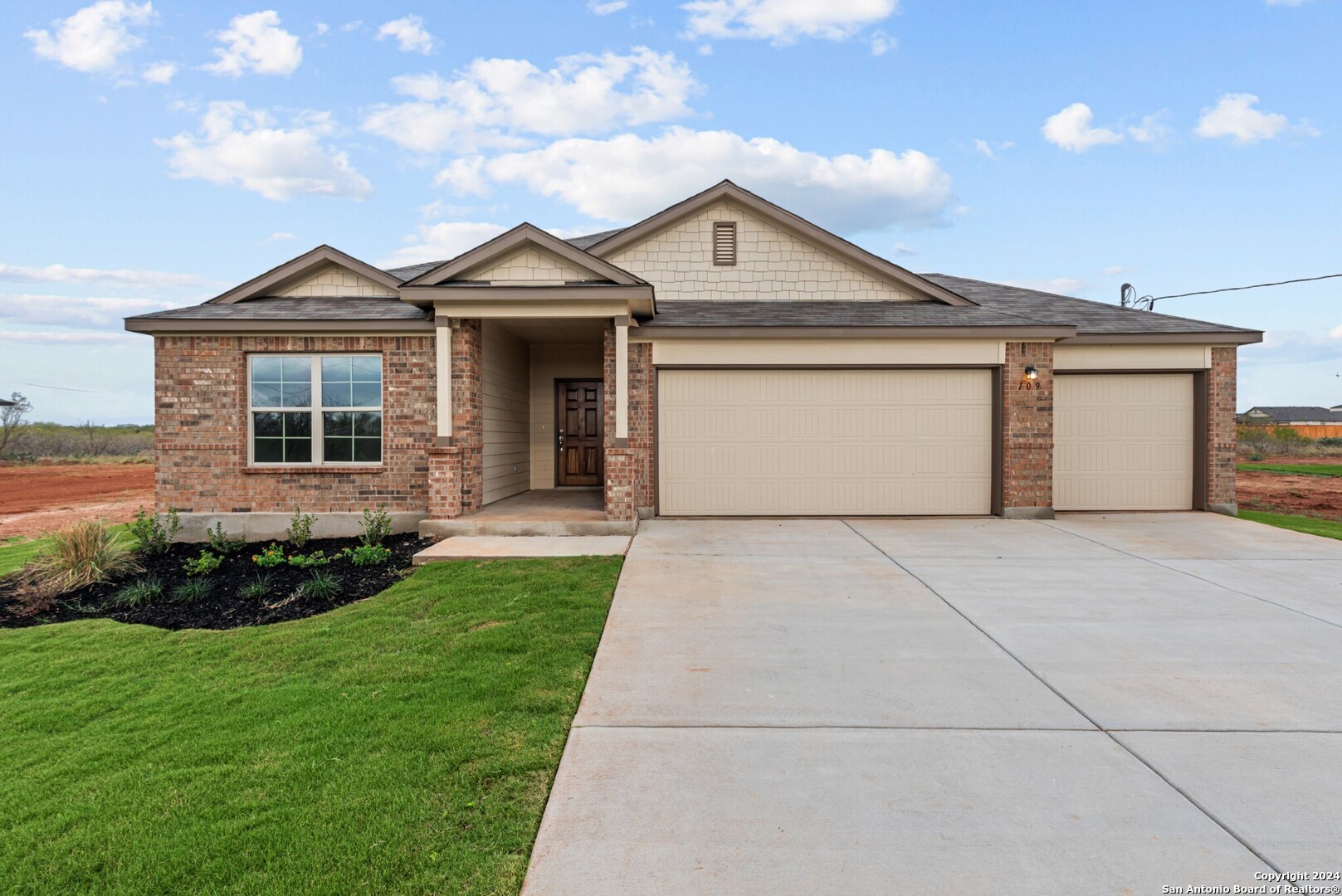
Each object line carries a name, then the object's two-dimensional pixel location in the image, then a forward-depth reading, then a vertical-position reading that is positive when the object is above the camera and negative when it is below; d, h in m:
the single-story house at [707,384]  9.66 +0.86
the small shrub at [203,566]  7.88 -1.56
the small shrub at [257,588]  6.76 -1.60
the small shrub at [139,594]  6.65 -1.62
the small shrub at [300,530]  9.25 -1.33
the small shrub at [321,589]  6.58 -1.54
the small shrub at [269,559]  8.04 -1.51
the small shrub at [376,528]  9.18 -1.29
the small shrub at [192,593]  6.71 -1.61
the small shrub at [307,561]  7.85 -1.50
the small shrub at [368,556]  7.94 -1.45
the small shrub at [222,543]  9.06 -1.51
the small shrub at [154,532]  9.14 -1.34
